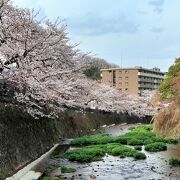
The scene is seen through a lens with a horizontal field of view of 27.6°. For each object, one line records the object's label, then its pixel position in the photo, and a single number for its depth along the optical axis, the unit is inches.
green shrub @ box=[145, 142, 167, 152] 1029.4
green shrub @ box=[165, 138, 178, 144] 1123.6
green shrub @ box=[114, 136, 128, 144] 1243.2
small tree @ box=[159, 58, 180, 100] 917.2
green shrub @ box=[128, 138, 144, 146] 1189.7
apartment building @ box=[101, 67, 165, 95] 4847.4
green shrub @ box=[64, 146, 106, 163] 840.9
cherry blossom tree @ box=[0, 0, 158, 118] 722.8
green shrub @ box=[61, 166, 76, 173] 689.5
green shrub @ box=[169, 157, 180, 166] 772.6
